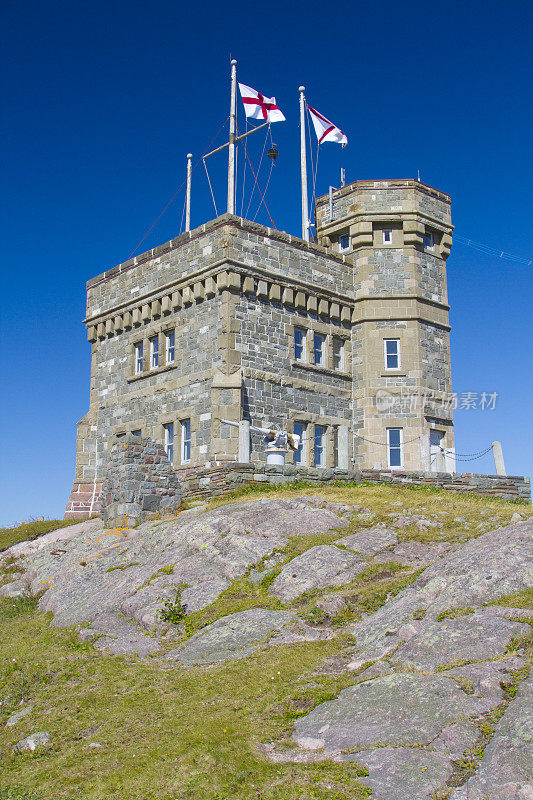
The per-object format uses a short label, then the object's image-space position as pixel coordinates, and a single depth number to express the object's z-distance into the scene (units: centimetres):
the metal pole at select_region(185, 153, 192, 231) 3454
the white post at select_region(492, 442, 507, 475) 2528
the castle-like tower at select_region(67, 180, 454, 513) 2638
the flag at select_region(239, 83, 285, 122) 2994
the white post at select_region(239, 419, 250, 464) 2261
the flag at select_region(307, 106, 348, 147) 3222
